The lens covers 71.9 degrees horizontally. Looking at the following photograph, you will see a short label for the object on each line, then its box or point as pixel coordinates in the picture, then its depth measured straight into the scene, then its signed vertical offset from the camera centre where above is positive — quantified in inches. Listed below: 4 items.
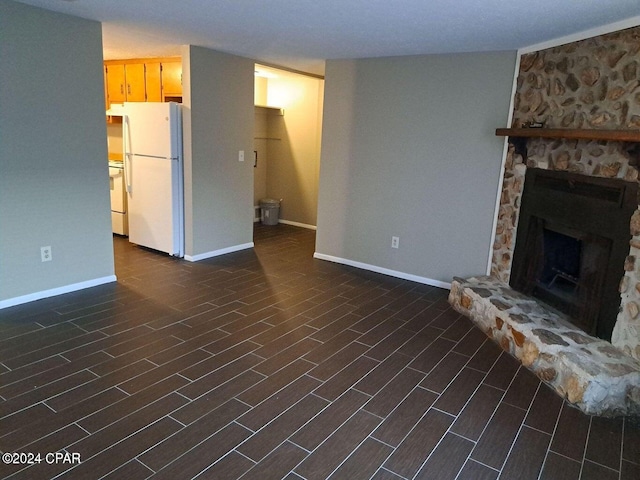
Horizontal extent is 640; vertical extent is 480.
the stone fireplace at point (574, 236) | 104.8 -22.0
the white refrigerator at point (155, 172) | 185.3 -15.3
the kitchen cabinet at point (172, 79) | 200.7 +26.1
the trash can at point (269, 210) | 278.6 -42.4
